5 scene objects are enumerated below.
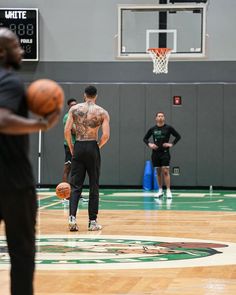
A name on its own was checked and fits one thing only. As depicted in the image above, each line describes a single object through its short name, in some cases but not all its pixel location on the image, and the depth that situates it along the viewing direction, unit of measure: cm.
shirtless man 1158
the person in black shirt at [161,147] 1953
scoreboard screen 2323
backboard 2033
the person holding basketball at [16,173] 455
